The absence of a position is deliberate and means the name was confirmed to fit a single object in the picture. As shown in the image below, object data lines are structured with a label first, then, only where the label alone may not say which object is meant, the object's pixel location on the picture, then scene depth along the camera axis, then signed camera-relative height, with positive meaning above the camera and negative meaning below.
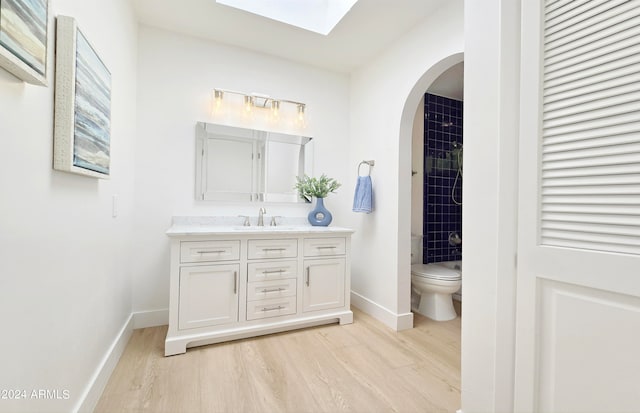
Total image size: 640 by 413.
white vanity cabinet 1.94 -0.59
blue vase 2.72 -0.09
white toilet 2.49 -0.74
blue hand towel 2.64 +0.11
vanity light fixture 2.53 +1.01
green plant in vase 2.71 +0.13
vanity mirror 2.52 +0.41
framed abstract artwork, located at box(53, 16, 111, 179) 1.03 +0.41
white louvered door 0.80 +0.01
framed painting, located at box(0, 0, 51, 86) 0.69 +0.45
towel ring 2.73 +0.45
